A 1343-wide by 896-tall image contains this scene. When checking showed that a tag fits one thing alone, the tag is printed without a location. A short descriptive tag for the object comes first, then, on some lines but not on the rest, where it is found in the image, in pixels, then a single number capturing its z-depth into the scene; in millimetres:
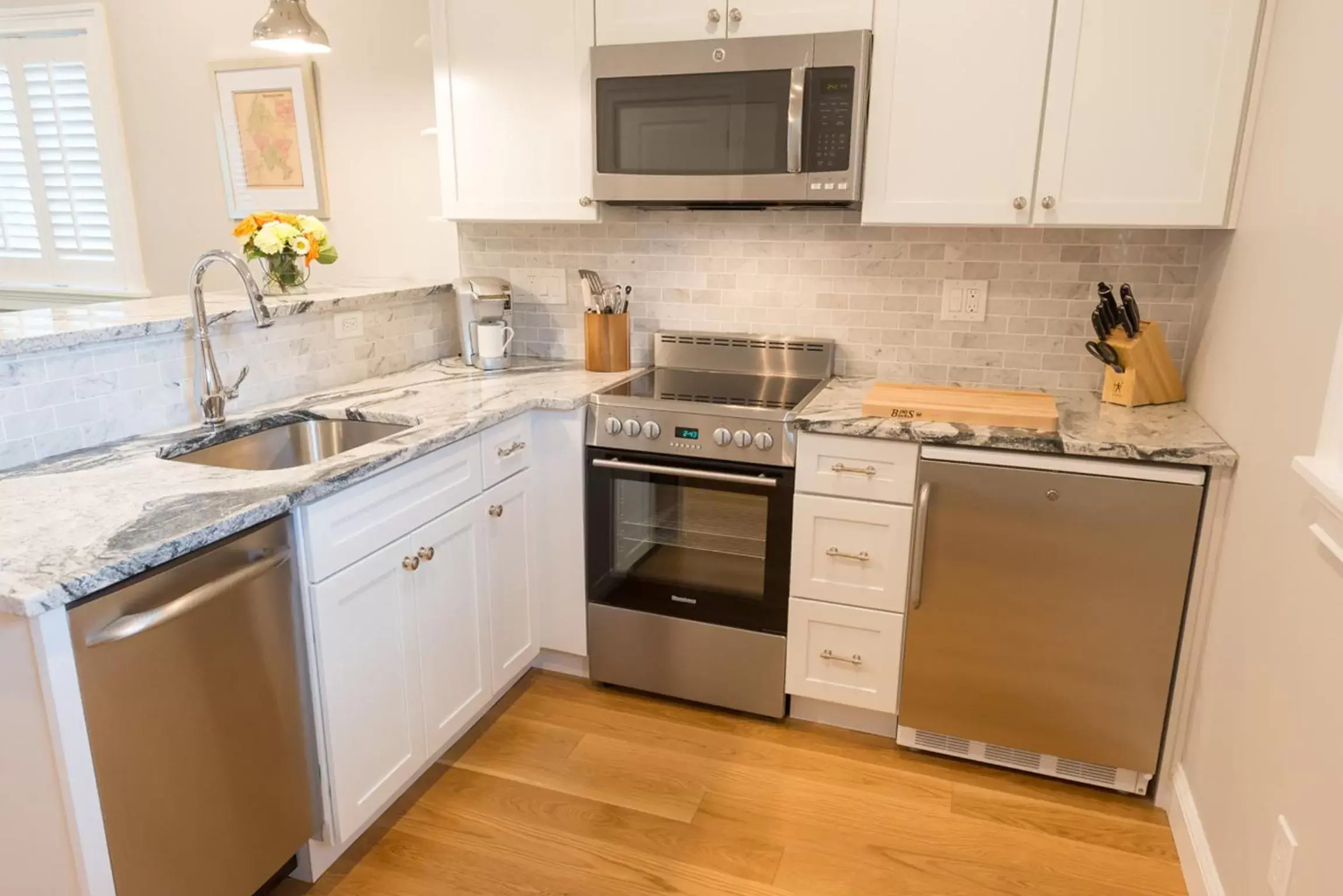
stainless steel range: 2334
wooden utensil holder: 2771
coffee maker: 2809
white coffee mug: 2797
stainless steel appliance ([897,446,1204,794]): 2025
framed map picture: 3162
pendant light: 2418
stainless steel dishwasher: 1336
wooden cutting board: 2131
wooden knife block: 2277
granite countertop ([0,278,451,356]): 1769
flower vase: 2557
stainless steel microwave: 2234
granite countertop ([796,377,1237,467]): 1959
